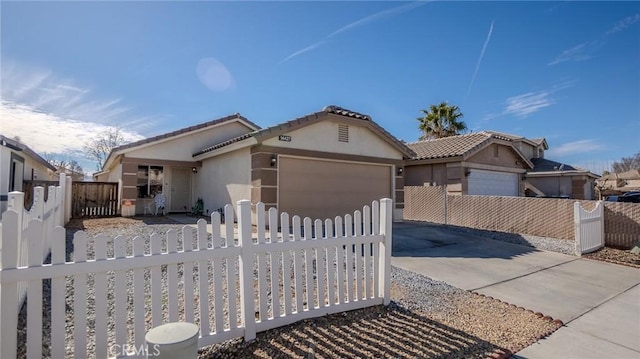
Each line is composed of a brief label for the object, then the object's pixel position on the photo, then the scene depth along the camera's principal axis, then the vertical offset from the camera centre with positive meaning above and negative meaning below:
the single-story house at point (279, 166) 11.02 +0.83
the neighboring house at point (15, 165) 12.95 +0.99
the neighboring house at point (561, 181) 22.11 +0.49
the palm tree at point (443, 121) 29.91 +6.17
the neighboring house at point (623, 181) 41.26 +0.91
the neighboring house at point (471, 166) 16.19 +1.17
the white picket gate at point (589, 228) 8.71 -1.16
